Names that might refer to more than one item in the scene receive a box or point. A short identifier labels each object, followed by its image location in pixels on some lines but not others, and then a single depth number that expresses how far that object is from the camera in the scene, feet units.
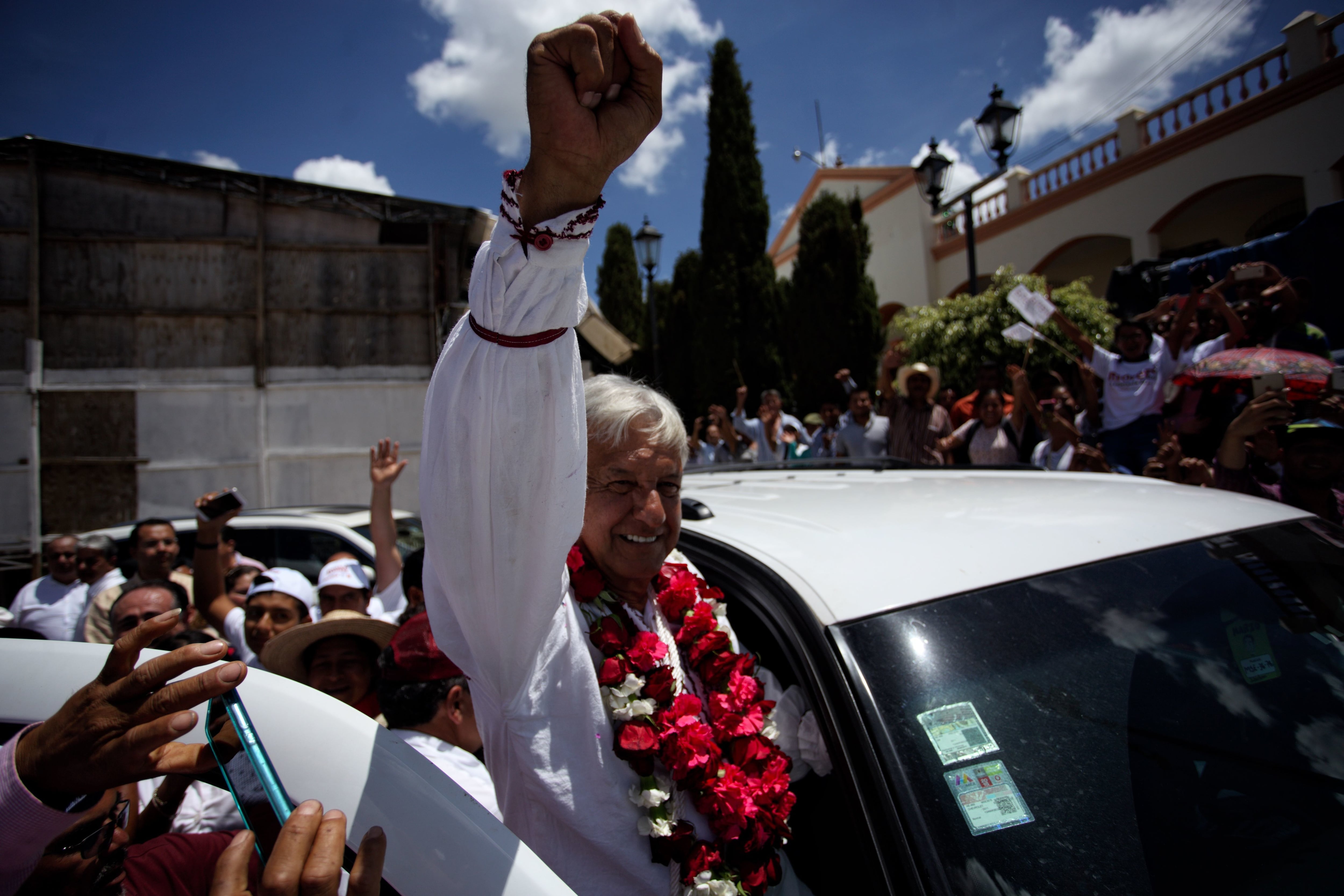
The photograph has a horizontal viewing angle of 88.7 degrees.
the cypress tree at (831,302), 55.88
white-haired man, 3.16
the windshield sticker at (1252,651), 4.94
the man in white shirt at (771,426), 24.91
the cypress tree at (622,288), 91.15
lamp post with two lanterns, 24.58
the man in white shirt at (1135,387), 15.98
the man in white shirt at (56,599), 15.47
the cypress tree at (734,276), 61.21
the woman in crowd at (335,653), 8.70
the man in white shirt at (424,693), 7.10
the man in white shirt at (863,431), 21.75
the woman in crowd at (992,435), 18.38
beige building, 23.39
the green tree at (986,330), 31.35
